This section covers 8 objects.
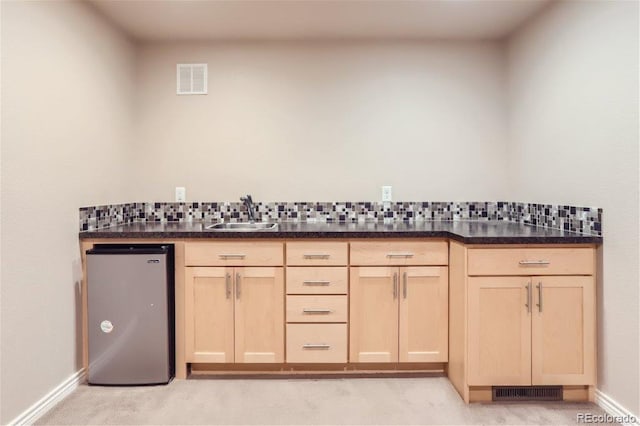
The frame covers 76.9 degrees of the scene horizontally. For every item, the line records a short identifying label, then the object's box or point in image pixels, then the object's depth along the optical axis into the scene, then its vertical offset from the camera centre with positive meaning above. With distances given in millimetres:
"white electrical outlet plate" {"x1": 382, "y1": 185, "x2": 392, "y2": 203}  3016 +93
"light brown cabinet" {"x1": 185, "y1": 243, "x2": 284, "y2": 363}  2393 -613
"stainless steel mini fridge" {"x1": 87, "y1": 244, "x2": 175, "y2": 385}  2273 -610
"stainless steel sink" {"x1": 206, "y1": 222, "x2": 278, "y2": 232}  2867 -132
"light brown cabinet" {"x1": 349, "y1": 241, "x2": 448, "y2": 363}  2383 -574
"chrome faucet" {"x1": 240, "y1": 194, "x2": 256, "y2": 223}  2904 +10
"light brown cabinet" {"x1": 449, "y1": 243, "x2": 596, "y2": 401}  2070 -570
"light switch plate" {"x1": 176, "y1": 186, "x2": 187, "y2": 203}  3033 +98
